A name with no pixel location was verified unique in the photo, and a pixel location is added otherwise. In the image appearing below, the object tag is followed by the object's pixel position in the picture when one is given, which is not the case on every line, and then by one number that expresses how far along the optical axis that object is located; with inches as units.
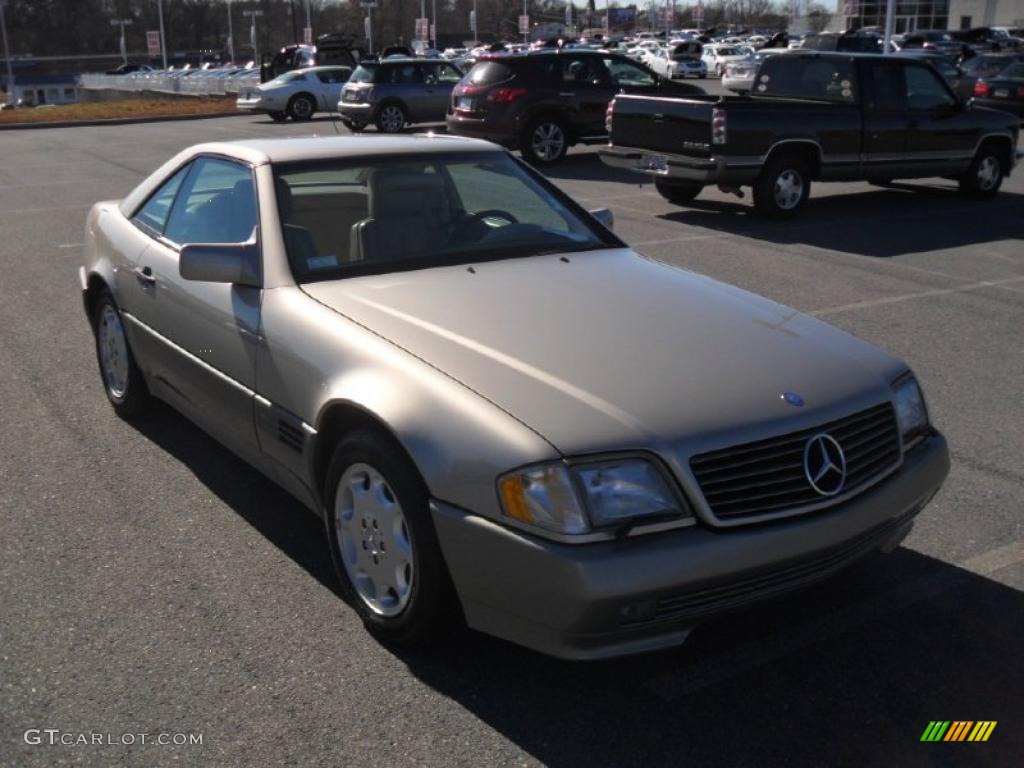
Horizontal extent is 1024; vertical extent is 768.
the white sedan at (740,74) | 1581.0
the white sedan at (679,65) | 2071.9
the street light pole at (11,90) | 2619.3
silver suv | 960.9
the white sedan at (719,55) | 2158.0
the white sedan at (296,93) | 1198.9
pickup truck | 474.3
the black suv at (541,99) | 689.6
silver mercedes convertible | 119.9
